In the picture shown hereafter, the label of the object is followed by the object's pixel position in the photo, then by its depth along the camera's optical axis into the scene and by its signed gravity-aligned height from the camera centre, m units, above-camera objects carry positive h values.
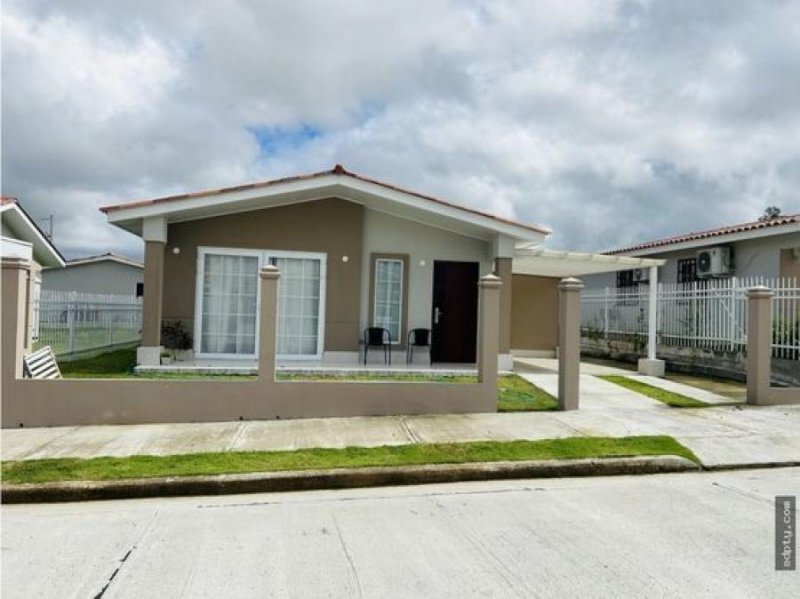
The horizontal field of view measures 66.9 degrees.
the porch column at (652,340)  12.59 -0.33
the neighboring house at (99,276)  30.94 +1.66
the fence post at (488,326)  8.45 -0.10
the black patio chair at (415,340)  12.22 -0.45
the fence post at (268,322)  8.02 -0.12
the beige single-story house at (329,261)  11.27 +1.05
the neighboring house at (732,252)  13.77 +1.90
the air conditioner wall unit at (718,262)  15.25 +1.62
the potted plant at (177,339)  11.36 -0.54
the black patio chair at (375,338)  11.91 -0.43
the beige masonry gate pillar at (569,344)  8.69 -0.32
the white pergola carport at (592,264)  12.58 +1.30
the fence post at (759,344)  9.21 -0.26
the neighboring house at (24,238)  14.53 +2.05
